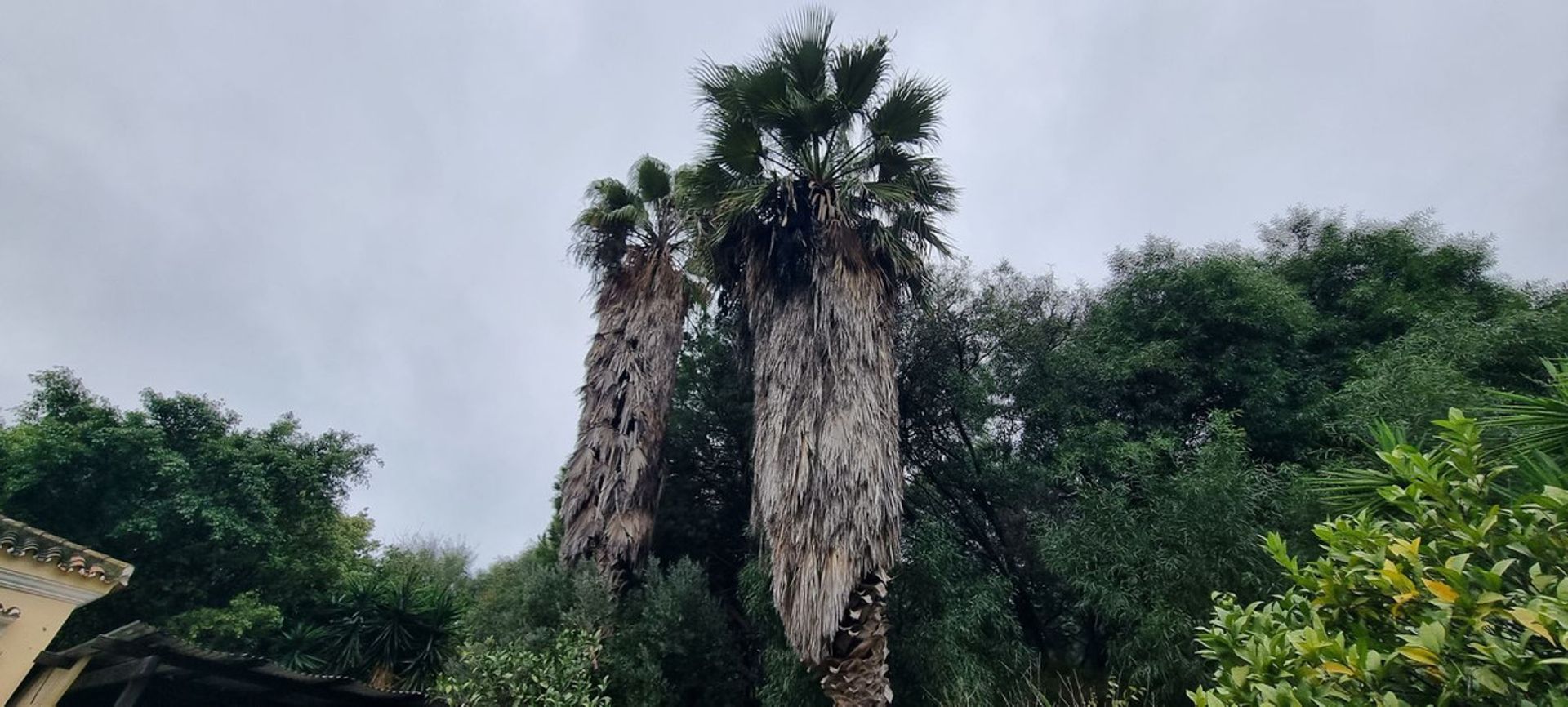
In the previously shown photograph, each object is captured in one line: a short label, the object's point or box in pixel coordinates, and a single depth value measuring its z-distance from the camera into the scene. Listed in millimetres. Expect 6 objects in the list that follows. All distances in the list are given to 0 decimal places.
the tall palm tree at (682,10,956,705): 5586
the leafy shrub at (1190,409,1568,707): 1967
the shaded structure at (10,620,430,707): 6070
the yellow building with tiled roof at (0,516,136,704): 5504
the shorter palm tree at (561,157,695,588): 8320
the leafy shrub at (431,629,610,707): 6266
